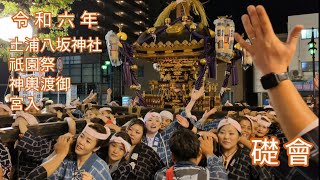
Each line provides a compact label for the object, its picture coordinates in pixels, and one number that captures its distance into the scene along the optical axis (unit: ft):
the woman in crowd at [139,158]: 9.99
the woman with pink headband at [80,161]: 8.51
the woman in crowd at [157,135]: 11.99
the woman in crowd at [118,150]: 9.81
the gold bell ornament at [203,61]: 28.73
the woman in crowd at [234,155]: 9.37
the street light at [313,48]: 31.34
